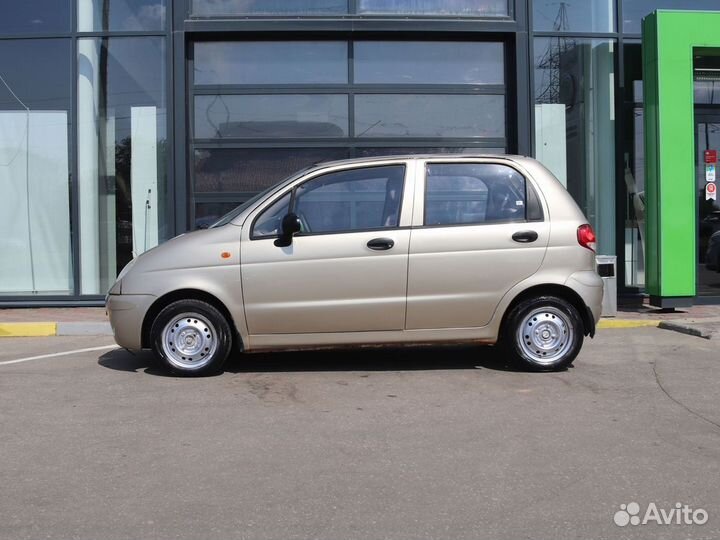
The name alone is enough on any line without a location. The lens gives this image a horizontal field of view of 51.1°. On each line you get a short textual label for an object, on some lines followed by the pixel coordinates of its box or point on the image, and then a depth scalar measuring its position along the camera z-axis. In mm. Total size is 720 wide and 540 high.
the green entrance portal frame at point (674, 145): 9648
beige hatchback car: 6191
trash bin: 8883
